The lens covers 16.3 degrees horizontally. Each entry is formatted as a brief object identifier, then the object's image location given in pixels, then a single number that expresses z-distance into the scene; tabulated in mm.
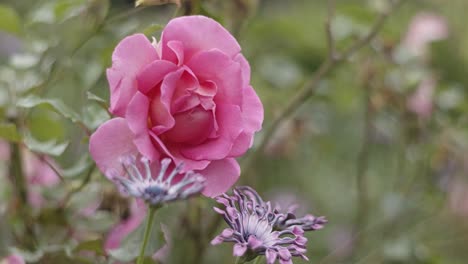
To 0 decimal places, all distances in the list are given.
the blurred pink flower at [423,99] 1115
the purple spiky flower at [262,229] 701
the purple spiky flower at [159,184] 689
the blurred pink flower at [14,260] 807
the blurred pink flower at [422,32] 1326
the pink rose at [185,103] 730
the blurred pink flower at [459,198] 1476
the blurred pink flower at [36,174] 935
